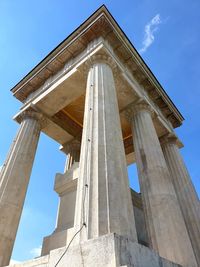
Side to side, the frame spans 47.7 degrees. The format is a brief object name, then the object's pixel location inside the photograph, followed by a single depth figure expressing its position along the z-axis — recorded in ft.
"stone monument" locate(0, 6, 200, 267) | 25.32
